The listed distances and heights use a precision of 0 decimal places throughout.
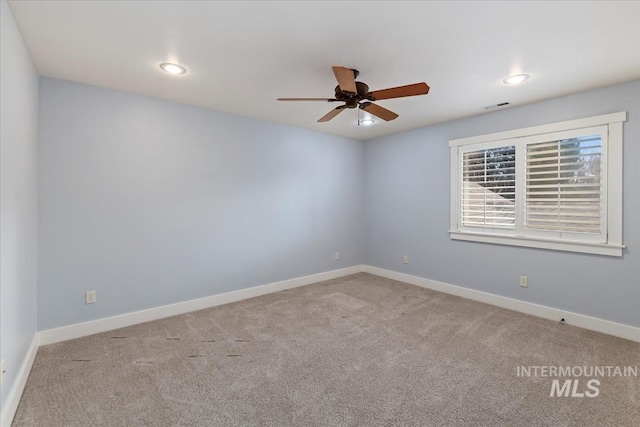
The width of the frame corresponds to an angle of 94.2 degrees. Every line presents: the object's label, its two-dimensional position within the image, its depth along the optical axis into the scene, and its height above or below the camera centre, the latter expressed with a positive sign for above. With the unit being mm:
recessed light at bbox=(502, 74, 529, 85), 2686 +1203
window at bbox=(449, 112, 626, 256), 2918 +259
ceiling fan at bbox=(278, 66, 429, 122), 2135 +918
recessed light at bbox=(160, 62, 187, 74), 2488 +1198
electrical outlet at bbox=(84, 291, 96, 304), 2918 -881
